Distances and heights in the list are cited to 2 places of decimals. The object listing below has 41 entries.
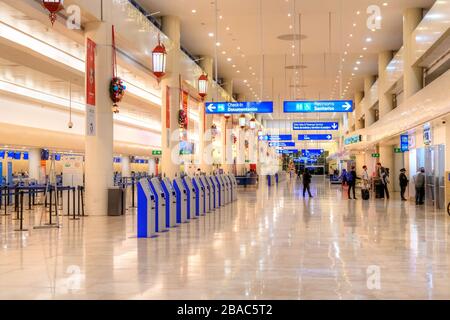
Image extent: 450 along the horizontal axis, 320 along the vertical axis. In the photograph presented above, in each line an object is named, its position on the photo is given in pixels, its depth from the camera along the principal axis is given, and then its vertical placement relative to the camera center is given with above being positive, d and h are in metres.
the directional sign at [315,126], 30.72 +3.02
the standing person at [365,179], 22.24 -0.35
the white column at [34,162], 30.34 +0.79
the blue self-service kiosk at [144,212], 9.92 -0.73
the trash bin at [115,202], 14.48 -0.77
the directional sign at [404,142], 22.22 +1.20
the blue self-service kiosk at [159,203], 10.57 -0.61
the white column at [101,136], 14.56 +1.10
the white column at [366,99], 34.81 +4.65
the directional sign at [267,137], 48.78 +3.31
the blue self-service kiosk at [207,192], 15.34 -0.56
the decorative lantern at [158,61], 15.34 +3.33
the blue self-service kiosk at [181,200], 12.45 -0.64
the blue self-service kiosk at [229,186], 19.36 -0.51
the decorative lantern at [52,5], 10.19 +3.33
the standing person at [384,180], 22.31 -0.41
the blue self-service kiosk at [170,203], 11.47 -0.65
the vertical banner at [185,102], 22.64 +3.13
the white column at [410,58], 19.91 +4.41
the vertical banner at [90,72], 14.22 +2.83
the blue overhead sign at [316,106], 20.38 +2.60
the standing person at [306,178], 24.17 -0.29
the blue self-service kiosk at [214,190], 16.54 -0.55
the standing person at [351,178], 22.50 -0.30
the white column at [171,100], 20.80 +2.97
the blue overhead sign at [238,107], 21.17 +2.72
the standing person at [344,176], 29.01 -0.30
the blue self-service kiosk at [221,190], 17.77 -0.58
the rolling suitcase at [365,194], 21.70 -0.97
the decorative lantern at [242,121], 30.38 +3.01
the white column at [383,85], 27.19 +4.55
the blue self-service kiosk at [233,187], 20.48 -0.56
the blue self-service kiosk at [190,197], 13.41 -0.62
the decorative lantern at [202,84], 19.78 +3.38
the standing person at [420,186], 18.69 -0.58
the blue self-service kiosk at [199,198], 14.39 -0.68
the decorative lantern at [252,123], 32.08 +3.04
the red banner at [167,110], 20.83 +2.54
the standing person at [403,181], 21.30 -0.44
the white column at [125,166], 47.09 +0.75
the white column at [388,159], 28.98 +0.65
